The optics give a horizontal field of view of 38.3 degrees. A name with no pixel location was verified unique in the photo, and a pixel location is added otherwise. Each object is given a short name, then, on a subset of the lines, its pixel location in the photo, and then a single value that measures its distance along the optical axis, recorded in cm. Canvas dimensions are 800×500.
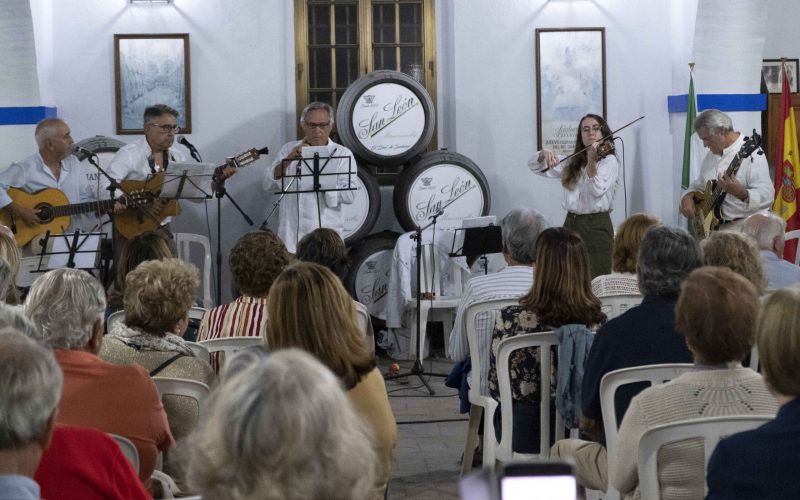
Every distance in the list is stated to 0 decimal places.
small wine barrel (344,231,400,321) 804
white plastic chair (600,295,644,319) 433
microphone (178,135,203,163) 755
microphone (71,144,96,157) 709
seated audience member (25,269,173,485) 267
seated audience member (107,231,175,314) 433
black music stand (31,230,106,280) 691
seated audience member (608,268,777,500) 255
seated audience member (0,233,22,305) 424
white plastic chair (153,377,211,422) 299
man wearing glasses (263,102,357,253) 741
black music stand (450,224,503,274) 694
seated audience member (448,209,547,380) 426
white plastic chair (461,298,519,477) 423
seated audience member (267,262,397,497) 272
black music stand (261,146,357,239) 692
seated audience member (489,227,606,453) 378
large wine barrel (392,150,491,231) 814
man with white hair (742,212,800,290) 458
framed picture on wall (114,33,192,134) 852
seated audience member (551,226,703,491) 317
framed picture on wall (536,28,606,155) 872
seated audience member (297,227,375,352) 463
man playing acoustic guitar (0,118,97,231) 743
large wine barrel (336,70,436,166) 809
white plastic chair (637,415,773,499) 242
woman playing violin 730
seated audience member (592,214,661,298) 464
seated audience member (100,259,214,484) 312
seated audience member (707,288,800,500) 200
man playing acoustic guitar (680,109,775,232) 715
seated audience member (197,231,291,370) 395
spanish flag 806
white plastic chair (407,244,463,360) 783
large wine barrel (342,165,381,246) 812
